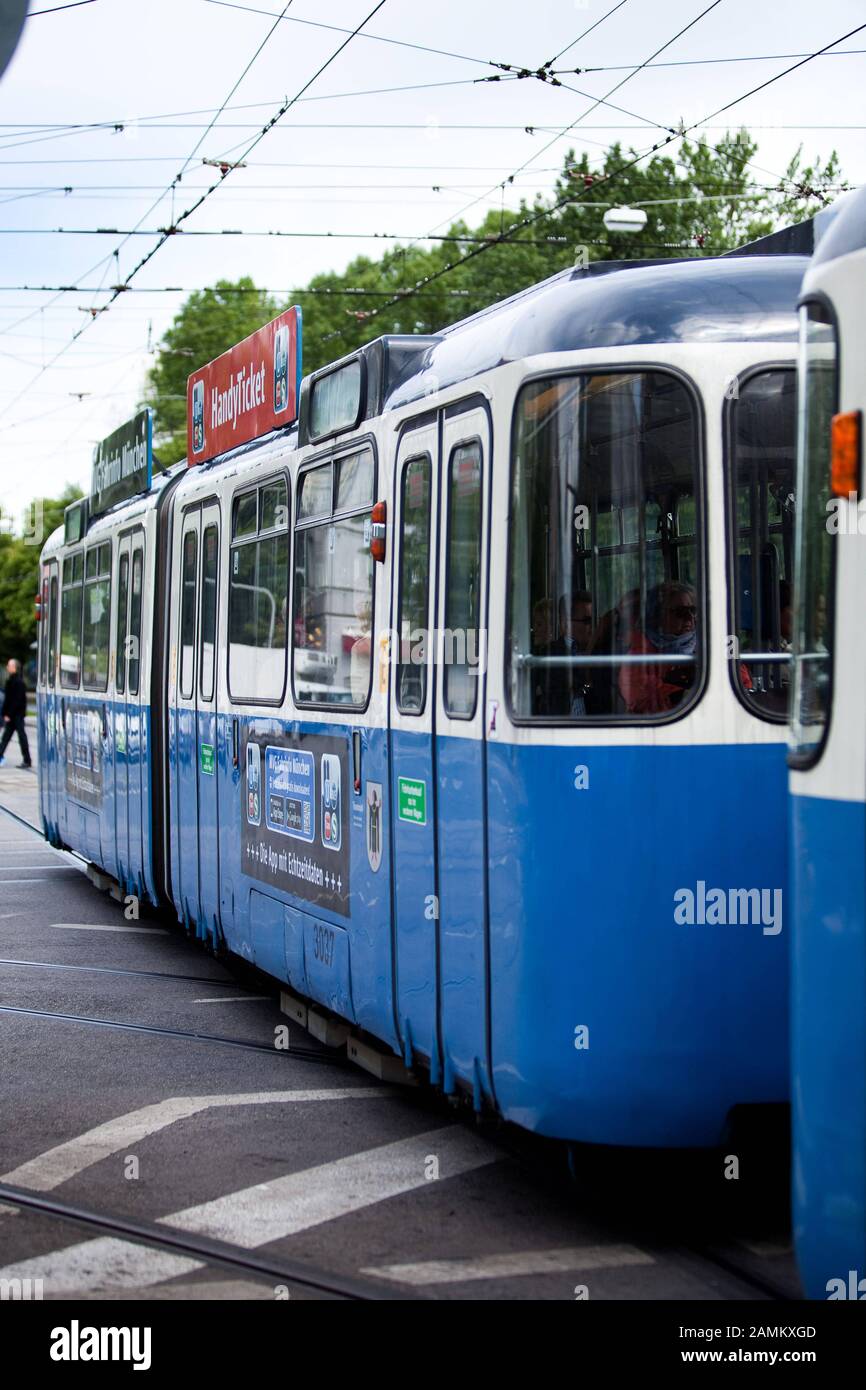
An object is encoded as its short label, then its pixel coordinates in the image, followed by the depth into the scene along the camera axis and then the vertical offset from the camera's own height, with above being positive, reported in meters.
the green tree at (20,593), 83.19 +4.39
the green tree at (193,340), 61.53 +11.93
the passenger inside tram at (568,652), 5.57 +0.08
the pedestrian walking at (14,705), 31.33 -0.39
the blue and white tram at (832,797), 4.09 -0.28
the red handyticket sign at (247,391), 9.21 +1.66
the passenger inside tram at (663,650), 5.52 +0.09
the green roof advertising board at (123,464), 13.50 +1.74
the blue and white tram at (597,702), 5.42 -0.08
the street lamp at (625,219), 16.52 +4.42
